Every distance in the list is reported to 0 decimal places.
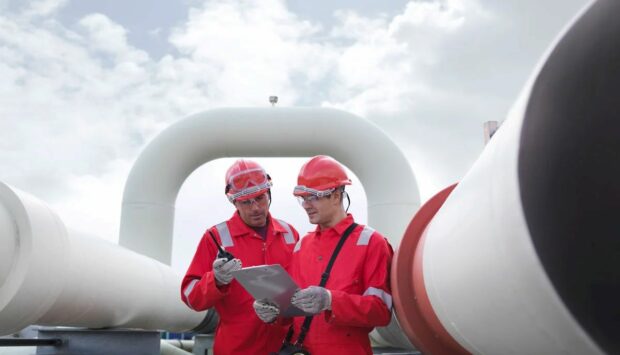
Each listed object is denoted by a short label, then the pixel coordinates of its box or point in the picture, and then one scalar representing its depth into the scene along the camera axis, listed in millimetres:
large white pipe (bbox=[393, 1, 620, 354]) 839
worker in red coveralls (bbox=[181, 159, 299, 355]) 2369
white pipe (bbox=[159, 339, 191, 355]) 4223
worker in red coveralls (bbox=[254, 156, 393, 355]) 1911
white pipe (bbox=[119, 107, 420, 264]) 4965
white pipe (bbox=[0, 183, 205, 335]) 1930
